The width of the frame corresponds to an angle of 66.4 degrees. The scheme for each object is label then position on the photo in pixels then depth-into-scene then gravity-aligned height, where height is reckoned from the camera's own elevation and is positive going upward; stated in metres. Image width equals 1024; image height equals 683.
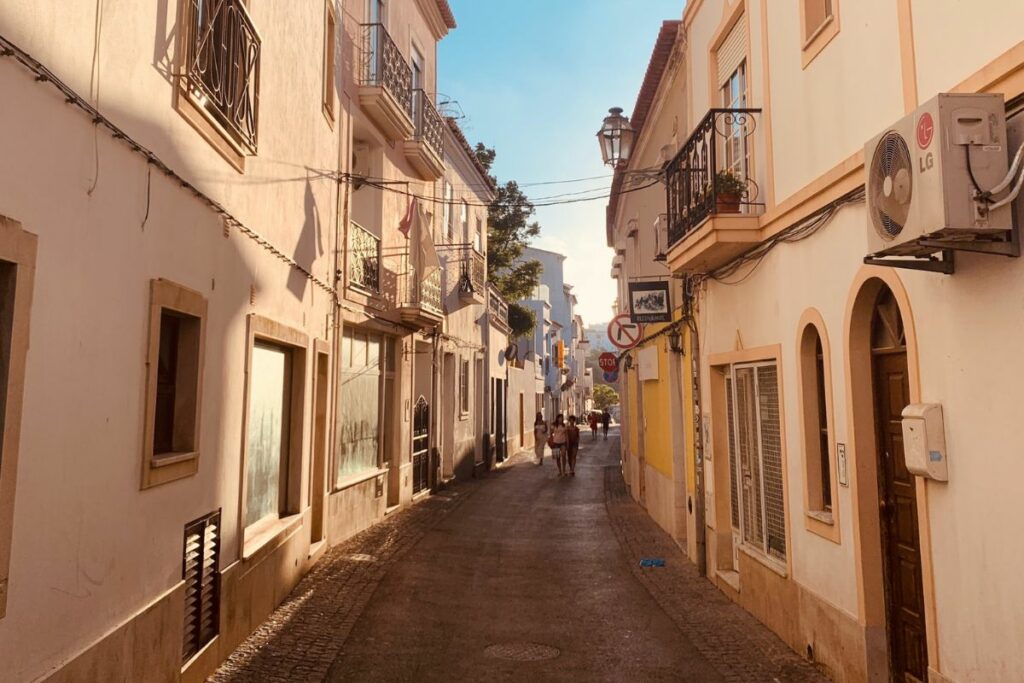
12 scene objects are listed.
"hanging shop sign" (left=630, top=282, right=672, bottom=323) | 11.43 +1.64
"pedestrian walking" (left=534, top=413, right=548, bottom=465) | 26.41 -0.67
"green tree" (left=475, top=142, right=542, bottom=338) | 31.84 +7.05
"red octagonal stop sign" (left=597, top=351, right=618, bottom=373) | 20.59 +1.46
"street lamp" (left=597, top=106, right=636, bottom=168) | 10.80 +3.87
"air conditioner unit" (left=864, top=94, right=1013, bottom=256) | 3.77 +1.21
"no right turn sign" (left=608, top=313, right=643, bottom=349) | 13.87 +1.52
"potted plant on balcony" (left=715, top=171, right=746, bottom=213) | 7.81 +2.23
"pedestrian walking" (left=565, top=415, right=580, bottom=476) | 22.84 -0.71
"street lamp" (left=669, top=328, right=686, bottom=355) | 11.11 +1.09
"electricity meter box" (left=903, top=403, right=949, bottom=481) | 4.49 -0.16
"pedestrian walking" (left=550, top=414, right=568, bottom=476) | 22.69 -0.73
